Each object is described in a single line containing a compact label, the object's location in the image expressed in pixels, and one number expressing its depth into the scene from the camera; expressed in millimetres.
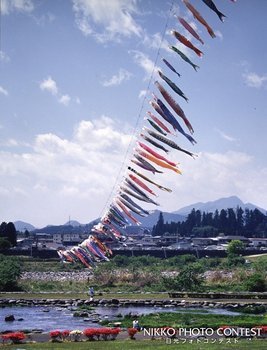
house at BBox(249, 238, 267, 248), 177650
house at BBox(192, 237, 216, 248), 184625
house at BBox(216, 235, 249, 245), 186925
